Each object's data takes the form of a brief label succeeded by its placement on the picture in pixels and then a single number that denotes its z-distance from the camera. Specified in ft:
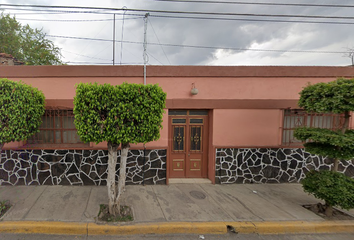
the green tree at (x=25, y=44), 40.24
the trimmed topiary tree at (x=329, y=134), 10.32
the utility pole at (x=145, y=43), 15.38
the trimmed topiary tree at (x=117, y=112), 9.79
